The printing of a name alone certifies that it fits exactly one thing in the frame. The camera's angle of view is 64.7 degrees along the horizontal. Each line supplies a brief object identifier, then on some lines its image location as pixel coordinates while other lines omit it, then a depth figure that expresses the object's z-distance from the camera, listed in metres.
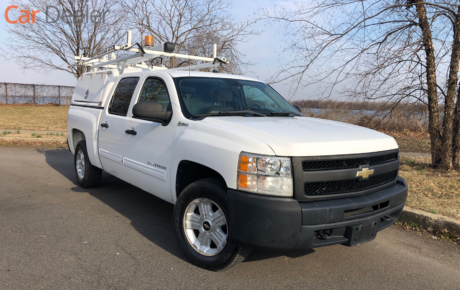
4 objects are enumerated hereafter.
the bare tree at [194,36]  13.23
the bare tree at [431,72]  6.48
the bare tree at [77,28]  17.42
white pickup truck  2.91
